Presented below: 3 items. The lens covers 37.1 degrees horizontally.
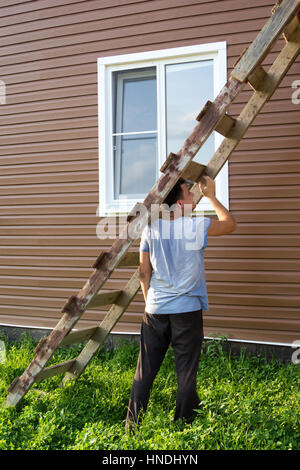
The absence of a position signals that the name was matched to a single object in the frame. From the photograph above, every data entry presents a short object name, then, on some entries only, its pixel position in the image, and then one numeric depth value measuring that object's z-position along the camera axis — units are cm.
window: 503
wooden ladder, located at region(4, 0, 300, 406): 312
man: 318
